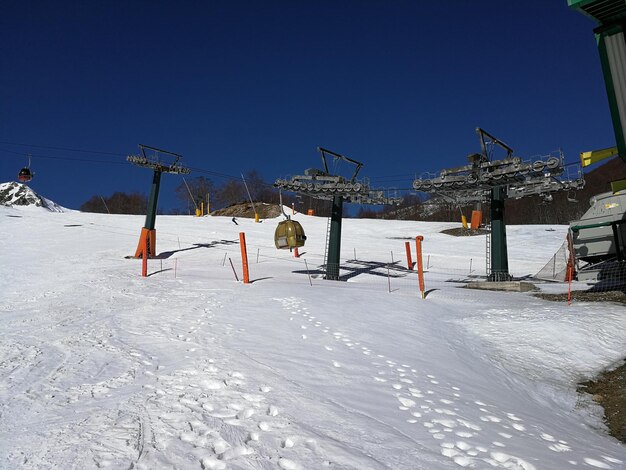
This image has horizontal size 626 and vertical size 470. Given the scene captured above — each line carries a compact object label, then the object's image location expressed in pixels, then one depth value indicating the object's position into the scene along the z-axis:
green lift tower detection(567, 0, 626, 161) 7.81
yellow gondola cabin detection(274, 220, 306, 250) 18.61
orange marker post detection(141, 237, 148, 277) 18.29
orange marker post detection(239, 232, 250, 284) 16.78
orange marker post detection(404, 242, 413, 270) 24.55
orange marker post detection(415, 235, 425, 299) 14.67
